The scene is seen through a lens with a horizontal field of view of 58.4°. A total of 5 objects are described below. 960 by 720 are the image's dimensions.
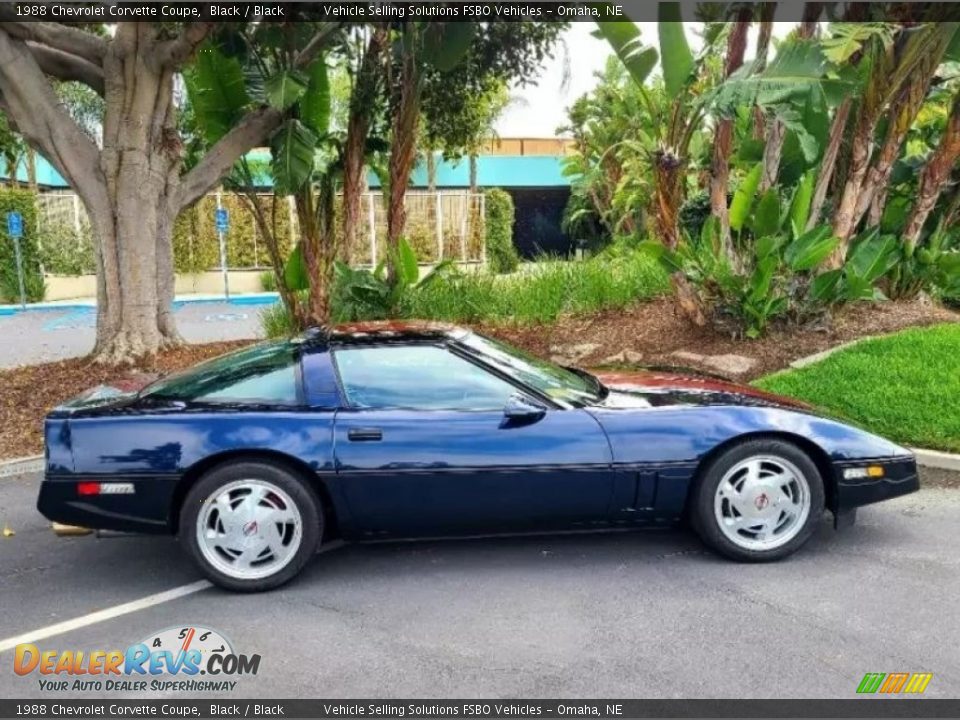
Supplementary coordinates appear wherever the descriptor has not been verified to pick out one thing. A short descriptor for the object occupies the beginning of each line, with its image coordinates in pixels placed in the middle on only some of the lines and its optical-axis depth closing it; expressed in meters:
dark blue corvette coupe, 4.03
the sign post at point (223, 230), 18.14
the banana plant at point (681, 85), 7.42
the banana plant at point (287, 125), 8.73
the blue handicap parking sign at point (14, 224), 16.52
